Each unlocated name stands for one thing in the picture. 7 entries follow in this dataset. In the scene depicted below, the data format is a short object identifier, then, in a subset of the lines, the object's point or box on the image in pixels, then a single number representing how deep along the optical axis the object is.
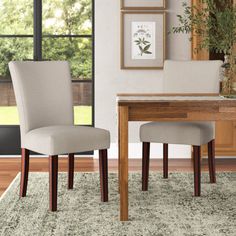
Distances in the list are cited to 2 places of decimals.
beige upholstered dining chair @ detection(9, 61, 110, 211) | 4.69
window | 7.37
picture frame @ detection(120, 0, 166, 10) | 7.12
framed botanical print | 7.15
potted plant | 4.46
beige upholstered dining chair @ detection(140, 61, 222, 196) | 5.17
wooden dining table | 4.32
